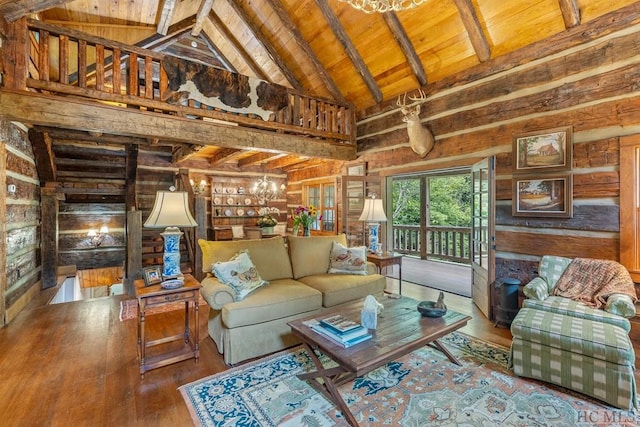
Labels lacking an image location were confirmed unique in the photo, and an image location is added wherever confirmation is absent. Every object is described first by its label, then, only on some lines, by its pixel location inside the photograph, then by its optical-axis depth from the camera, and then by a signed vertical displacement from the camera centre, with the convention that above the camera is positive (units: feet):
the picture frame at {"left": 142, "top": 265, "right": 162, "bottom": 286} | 8.90 -1.89
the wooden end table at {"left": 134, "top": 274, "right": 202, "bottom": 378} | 8.21 -2.74
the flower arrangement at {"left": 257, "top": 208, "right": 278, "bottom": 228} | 19.54 -0.66
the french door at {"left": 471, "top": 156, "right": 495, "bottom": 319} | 12.09 -1.02
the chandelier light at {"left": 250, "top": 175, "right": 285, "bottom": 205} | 28.58 +2.01
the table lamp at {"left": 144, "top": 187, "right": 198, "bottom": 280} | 8.72 -0.25
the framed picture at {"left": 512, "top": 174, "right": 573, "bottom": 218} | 10.63 +0.55
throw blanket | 8.56 -2.15
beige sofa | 8.81 -2.71
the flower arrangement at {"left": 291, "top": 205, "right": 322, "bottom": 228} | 15.92 -0.28
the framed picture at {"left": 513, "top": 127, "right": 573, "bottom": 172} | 10.60 +2.24
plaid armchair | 6.75 -3.29
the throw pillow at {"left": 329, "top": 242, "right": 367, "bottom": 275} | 12.54 -2.05
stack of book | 6.75 -2.80
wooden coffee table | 6.24 -2.98
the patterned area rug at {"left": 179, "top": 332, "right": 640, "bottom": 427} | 6.45 -4.44
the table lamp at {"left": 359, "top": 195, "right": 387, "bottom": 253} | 14.55 -0.22
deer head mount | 14.61 +4.12
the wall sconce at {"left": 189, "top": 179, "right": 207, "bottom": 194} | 25.89 +2.27
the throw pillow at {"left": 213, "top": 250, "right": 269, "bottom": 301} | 9.56 -2.06
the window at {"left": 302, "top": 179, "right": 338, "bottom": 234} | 23.79 +0.79
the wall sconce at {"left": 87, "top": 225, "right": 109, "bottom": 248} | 22.53 -1.71
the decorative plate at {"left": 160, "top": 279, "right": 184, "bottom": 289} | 8.73 -2.09
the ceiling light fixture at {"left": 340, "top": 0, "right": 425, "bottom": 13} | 9.53 +6.73
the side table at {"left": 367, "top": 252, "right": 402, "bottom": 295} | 13.82 -2.23
